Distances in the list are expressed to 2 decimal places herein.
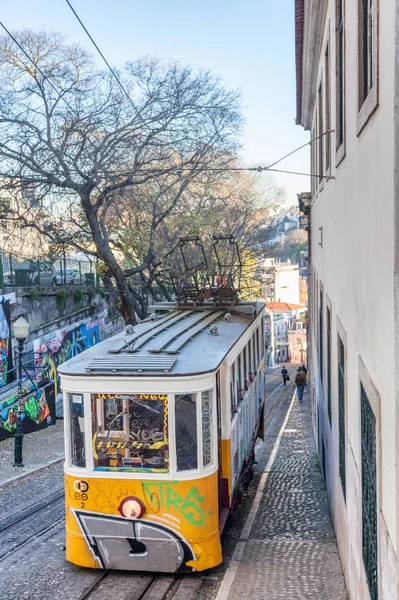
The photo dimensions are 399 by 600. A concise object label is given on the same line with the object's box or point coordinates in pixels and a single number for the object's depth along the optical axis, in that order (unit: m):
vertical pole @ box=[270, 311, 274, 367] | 71.01
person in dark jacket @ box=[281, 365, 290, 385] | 37.88
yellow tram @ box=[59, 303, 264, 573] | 8.12
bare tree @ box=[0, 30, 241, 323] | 20.69
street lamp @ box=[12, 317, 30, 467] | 15.66
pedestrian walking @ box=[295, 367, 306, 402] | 28.56
